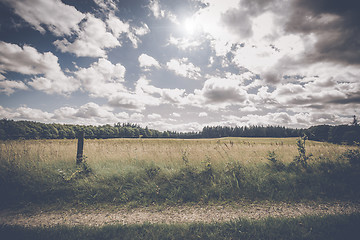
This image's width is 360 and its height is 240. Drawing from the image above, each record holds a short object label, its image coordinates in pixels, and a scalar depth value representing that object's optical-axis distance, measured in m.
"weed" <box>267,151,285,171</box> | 7.76
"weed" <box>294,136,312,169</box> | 7.81
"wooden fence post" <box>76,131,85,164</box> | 7.76
